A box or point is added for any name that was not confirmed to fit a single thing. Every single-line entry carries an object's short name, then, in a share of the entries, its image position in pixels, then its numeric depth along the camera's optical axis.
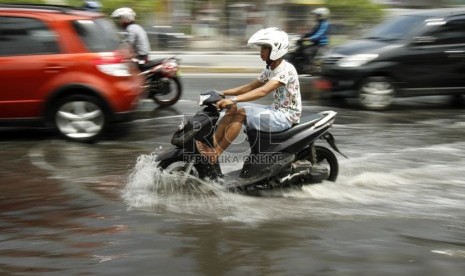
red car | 7.67
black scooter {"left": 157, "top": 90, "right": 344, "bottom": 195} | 5.52
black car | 10.19
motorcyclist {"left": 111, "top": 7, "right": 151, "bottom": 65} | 10.30
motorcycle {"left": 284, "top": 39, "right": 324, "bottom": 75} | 13.63
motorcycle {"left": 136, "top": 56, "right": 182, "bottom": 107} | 10.17
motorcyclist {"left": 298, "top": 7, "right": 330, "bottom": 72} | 13.64
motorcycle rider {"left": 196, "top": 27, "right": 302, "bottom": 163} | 5.42
